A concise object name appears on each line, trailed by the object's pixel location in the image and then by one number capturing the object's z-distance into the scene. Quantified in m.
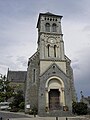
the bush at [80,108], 18.22
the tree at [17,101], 23.03
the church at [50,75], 18.71
